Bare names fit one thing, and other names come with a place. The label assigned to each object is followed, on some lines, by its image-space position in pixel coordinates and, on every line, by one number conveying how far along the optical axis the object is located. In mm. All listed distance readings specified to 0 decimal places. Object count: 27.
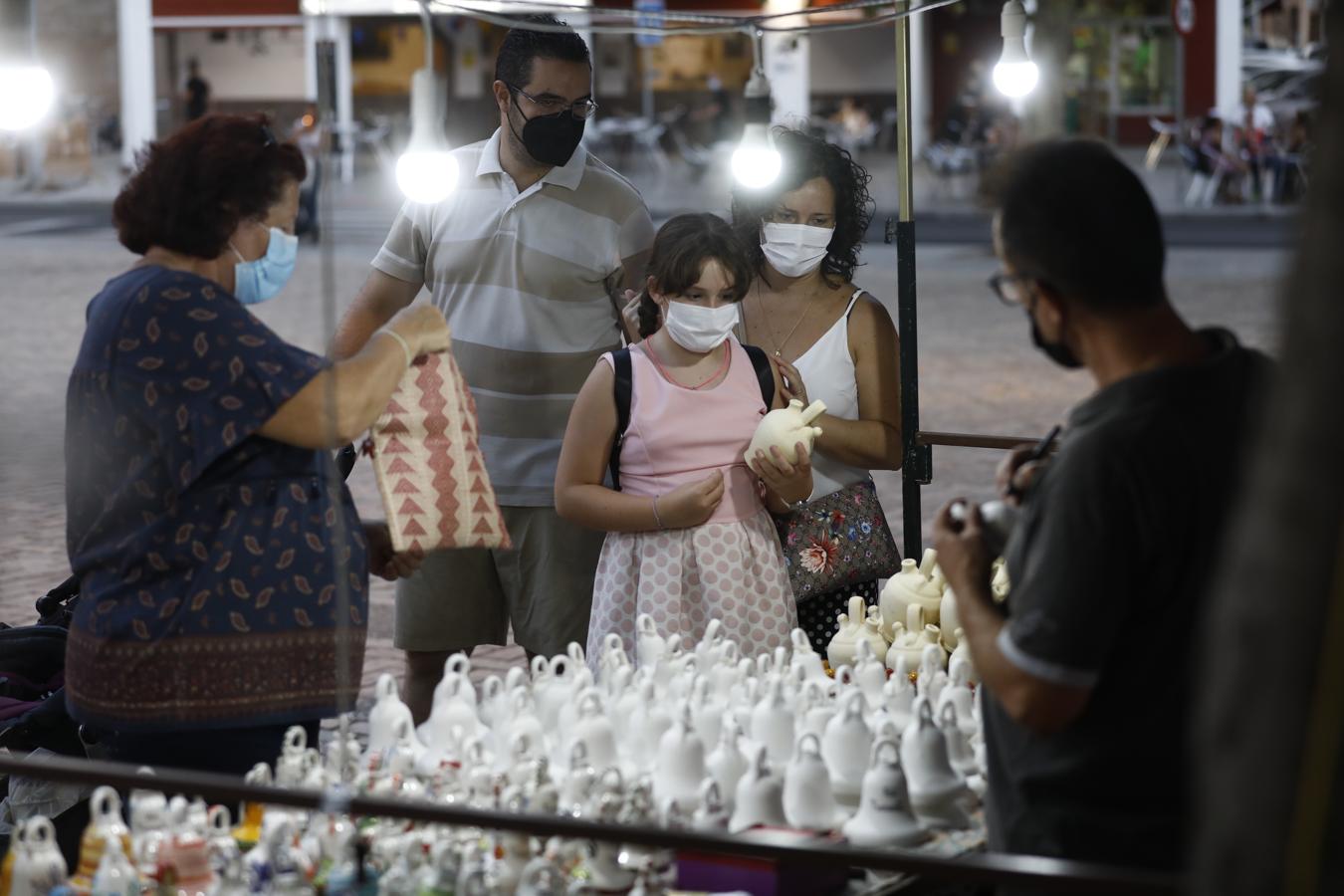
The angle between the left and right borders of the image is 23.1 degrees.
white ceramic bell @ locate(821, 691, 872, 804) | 5565
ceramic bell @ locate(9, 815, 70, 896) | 5169
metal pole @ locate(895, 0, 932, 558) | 8304
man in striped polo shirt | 7676
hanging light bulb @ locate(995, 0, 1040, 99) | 7947
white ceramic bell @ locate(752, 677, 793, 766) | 5711
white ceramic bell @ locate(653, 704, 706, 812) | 5429
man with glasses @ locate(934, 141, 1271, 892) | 4002
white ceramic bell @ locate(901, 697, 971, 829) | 5461
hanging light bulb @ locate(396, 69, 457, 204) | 6267
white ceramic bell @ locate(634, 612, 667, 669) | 6463
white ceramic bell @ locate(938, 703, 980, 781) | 5789
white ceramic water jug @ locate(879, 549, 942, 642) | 7159
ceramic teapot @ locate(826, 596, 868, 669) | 6959
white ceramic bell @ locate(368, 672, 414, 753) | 5825
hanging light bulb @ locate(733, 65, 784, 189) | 7512
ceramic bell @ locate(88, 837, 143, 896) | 5022
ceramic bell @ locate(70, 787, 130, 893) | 5151
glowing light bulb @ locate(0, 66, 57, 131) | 8361
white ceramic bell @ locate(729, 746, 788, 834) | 5322
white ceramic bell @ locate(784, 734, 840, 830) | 5350
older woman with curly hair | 5304
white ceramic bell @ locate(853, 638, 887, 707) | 6189
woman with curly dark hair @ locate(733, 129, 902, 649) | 7426
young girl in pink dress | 6870
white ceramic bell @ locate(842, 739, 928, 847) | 5265
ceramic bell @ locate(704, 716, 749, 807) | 5507
